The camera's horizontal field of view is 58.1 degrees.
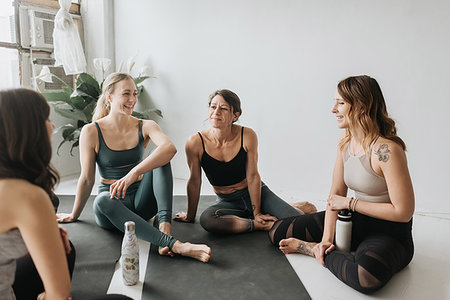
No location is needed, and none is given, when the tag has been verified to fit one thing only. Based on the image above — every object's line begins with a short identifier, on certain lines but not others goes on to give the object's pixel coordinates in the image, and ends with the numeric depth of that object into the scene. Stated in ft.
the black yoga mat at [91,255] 6.01
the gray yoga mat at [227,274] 5.90
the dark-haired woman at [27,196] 3.26
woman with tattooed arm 5.89
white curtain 11.43
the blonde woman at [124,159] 7.44
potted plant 11.37
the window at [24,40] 11.32
